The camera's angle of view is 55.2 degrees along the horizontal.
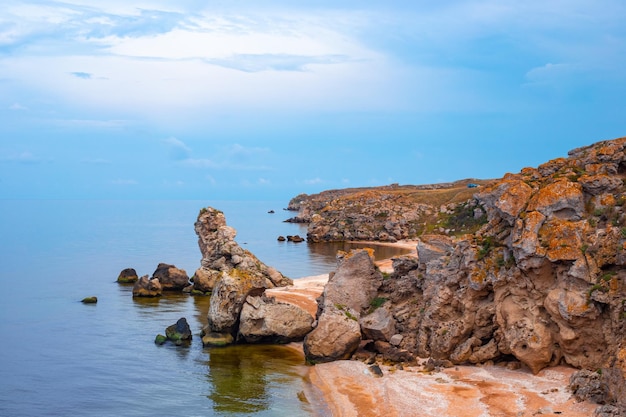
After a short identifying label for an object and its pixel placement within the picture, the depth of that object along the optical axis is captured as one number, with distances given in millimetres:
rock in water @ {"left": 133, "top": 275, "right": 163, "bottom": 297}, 63062
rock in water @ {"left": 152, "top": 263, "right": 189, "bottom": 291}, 67250
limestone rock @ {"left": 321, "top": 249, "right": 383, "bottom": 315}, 41781
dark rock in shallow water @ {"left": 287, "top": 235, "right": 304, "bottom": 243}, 128562
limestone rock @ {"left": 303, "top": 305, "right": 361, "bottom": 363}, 37406
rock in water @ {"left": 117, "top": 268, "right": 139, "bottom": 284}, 72688
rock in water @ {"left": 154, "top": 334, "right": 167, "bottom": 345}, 43094
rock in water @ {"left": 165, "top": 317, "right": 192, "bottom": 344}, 43312
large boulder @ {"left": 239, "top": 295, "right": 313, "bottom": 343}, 42406
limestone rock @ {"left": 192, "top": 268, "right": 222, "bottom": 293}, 65125
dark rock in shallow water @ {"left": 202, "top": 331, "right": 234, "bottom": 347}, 42469
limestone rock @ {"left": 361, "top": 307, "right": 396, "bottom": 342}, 37719
